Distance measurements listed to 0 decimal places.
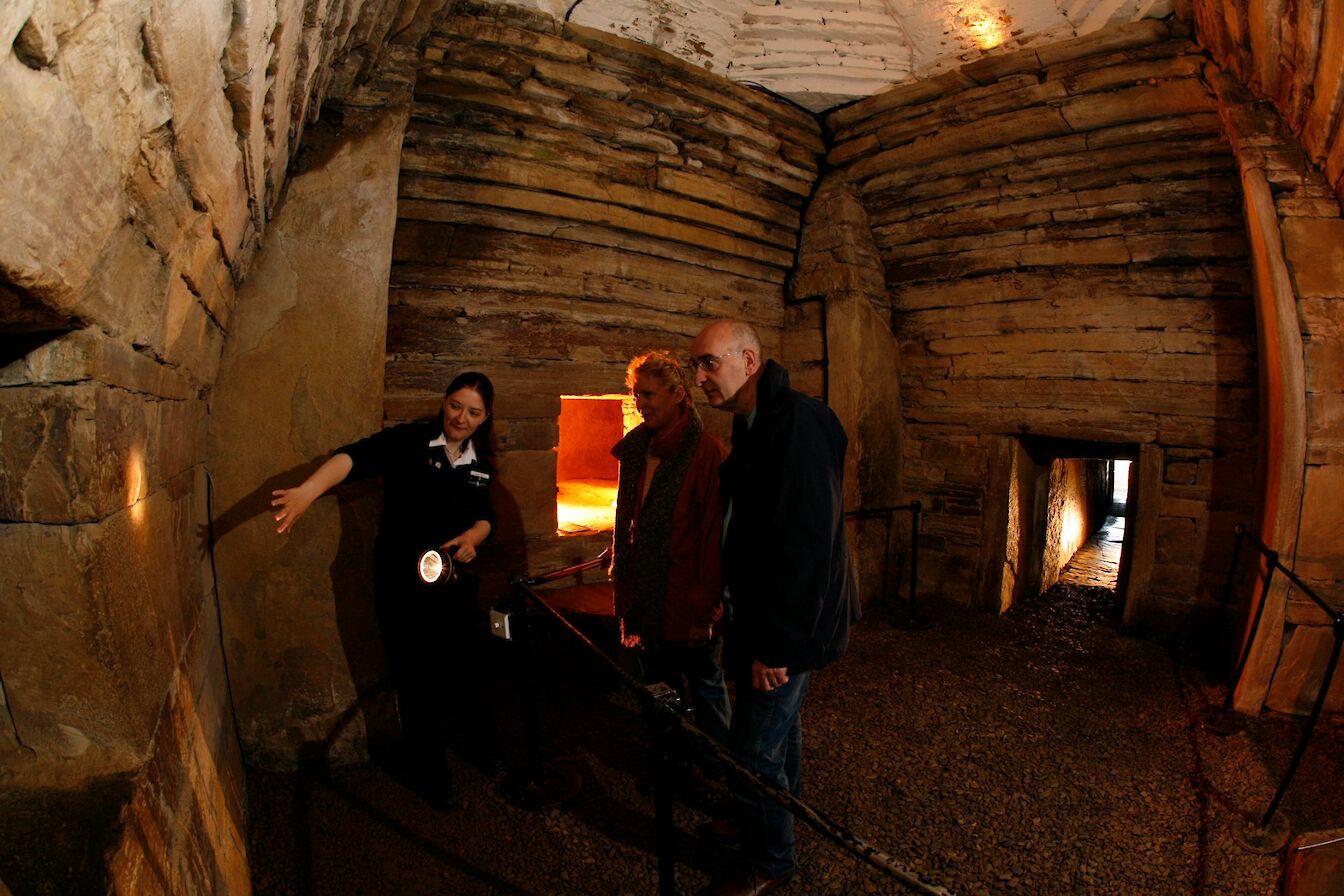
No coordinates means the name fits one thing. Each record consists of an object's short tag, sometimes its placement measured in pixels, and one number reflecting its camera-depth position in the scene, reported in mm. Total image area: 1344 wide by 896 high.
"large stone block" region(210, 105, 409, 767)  3049
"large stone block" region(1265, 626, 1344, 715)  3700
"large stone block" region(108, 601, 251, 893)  1410
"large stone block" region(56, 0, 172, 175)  902
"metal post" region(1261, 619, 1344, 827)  2597
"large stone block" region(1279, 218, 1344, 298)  3561
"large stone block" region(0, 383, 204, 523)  1268
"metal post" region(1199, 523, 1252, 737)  3635
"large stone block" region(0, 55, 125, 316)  816
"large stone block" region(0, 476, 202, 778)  1349
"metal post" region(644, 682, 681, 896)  1699
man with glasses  2094
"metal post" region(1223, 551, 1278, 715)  3566
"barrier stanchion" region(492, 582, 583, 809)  2945
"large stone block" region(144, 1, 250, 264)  1130
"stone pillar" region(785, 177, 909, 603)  5457
